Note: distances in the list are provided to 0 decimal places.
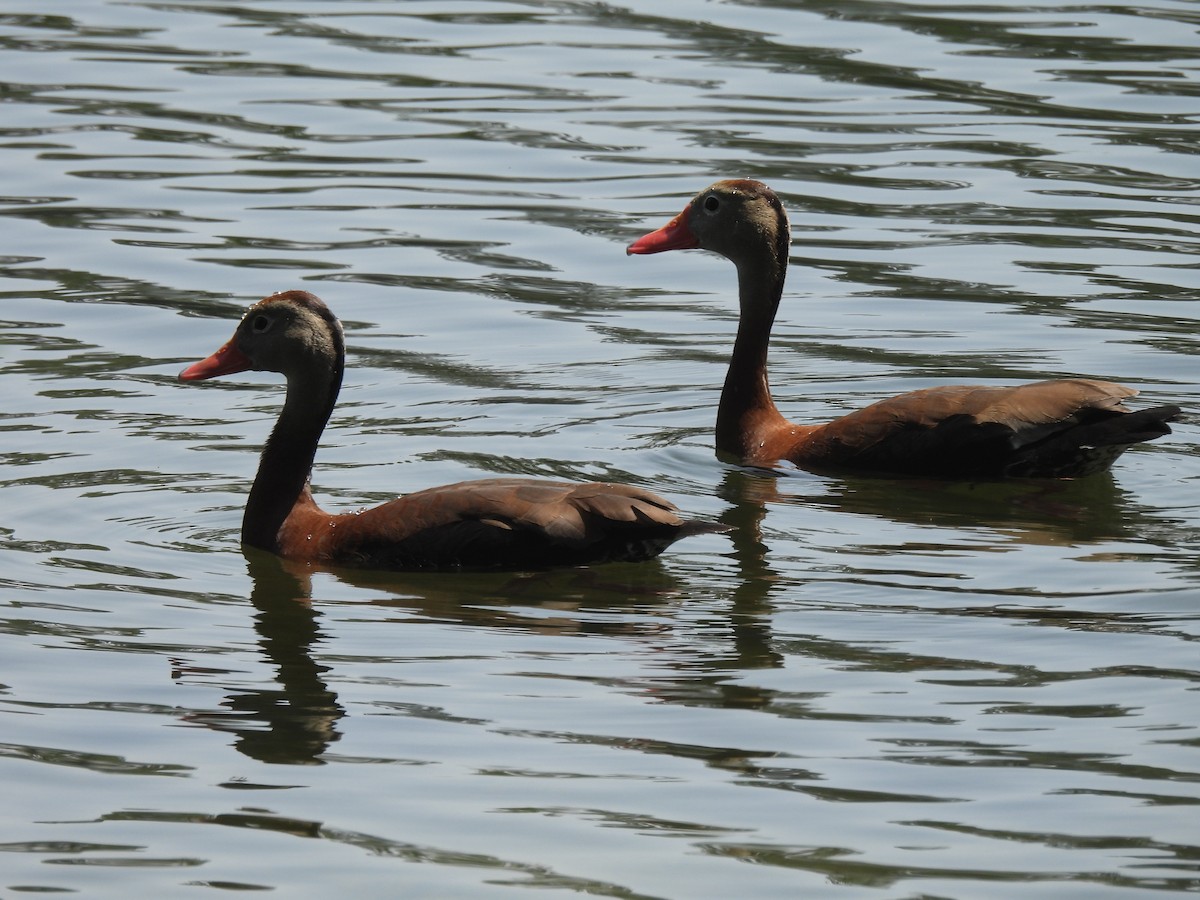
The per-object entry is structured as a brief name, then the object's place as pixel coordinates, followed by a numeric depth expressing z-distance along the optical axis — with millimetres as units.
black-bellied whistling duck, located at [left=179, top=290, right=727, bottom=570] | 16656
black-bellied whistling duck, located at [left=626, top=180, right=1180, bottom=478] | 19391
